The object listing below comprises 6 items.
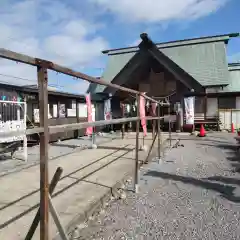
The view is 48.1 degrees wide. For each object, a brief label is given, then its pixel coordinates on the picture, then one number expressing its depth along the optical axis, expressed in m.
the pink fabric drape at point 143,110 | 9.48
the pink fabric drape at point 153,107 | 10.14
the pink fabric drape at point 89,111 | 11.74
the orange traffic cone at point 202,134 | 16.52
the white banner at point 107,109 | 18.89
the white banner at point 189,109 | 18.80
